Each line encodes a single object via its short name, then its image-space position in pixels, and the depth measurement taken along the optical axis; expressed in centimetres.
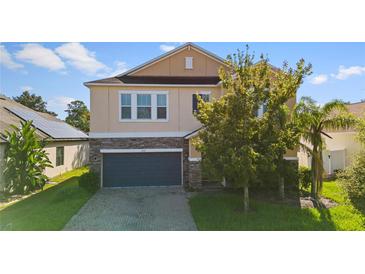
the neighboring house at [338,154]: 1592
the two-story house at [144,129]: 1284
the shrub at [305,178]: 1135
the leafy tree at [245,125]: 781
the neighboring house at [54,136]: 1608
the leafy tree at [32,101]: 4506
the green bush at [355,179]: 870
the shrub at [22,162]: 1198
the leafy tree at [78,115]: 4084
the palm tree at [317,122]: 957
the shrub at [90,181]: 1179
